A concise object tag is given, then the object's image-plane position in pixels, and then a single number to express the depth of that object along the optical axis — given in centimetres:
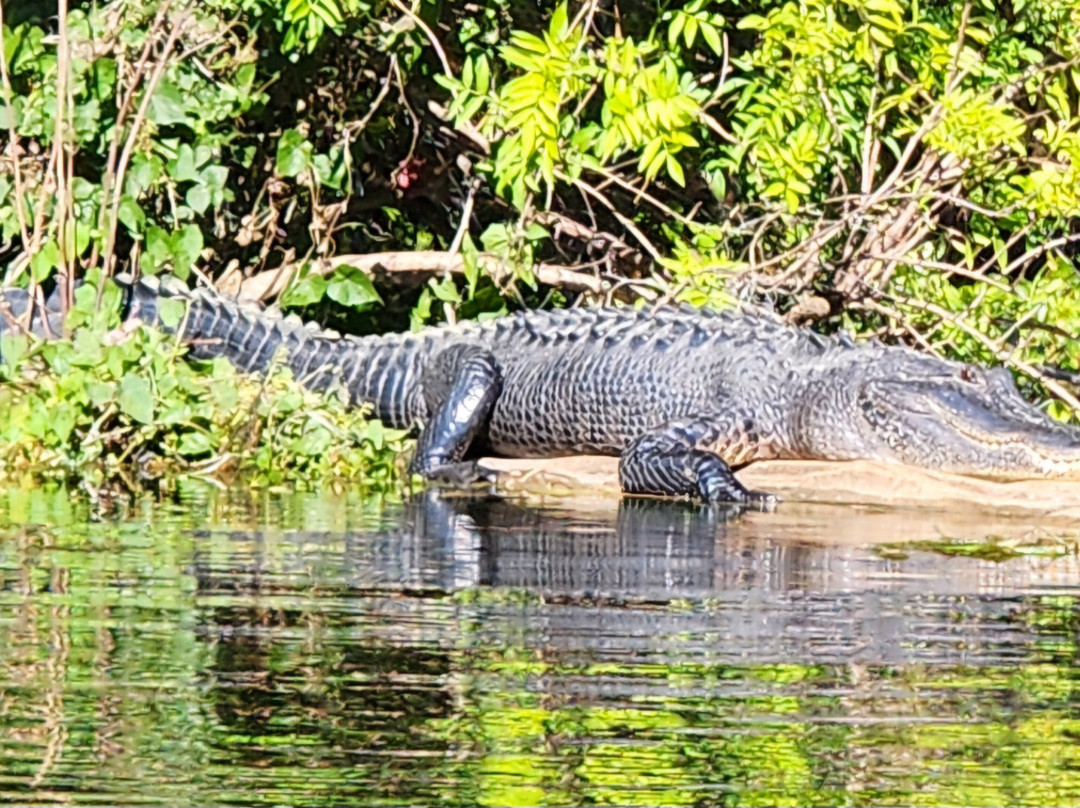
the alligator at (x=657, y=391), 1669
